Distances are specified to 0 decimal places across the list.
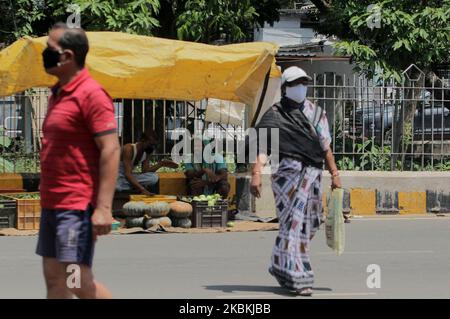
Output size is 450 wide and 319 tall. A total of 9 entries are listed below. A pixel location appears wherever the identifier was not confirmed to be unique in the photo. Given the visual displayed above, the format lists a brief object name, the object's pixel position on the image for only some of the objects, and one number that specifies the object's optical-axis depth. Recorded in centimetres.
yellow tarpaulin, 1181
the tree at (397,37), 1634
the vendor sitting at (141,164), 1336
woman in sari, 779
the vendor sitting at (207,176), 1376
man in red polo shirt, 510
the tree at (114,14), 1571
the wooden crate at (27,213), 1230
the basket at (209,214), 1285
